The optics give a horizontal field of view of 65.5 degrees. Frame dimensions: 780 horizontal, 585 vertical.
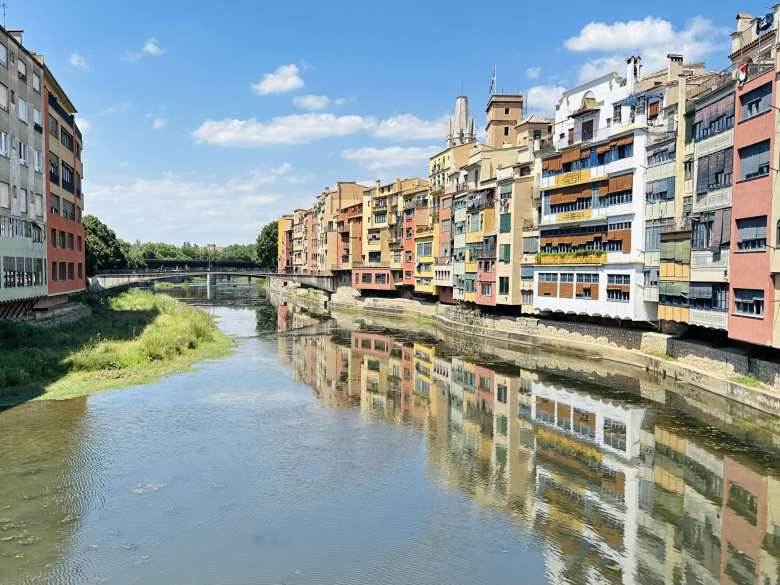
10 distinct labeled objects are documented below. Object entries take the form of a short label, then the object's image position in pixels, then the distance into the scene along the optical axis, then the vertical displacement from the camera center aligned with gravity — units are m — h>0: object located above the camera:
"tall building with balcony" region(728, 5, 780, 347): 25.25 +3.18
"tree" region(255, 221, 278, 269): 162.38 +5.23
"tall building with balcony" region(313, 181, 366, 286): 97.19 +7.67
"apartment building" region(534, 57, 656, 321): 38.84 +4.30
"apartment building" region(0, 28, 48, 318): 32.66 +4.98
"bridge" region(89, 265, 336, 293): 78.06 -1.73
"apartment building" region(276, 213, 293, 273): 146.38 +5.53
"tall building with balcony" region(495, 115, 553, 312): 49.03 +3.33
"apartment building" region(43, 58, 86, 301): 41.84 +5.44
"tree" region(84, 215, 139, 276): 85.38 +2.75
